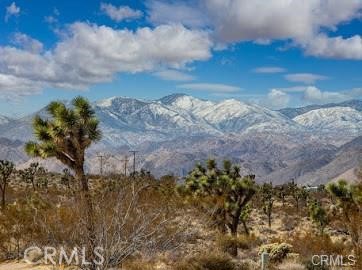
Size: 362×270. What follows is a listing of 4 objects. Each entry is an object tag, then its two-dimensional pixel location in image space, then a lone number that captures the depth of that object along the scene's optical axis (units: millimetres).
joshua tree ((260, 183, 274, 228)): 85800
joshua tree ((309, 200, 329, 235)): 55344
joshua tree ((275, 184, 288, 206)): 106662
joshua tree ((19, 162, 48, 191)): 89688
